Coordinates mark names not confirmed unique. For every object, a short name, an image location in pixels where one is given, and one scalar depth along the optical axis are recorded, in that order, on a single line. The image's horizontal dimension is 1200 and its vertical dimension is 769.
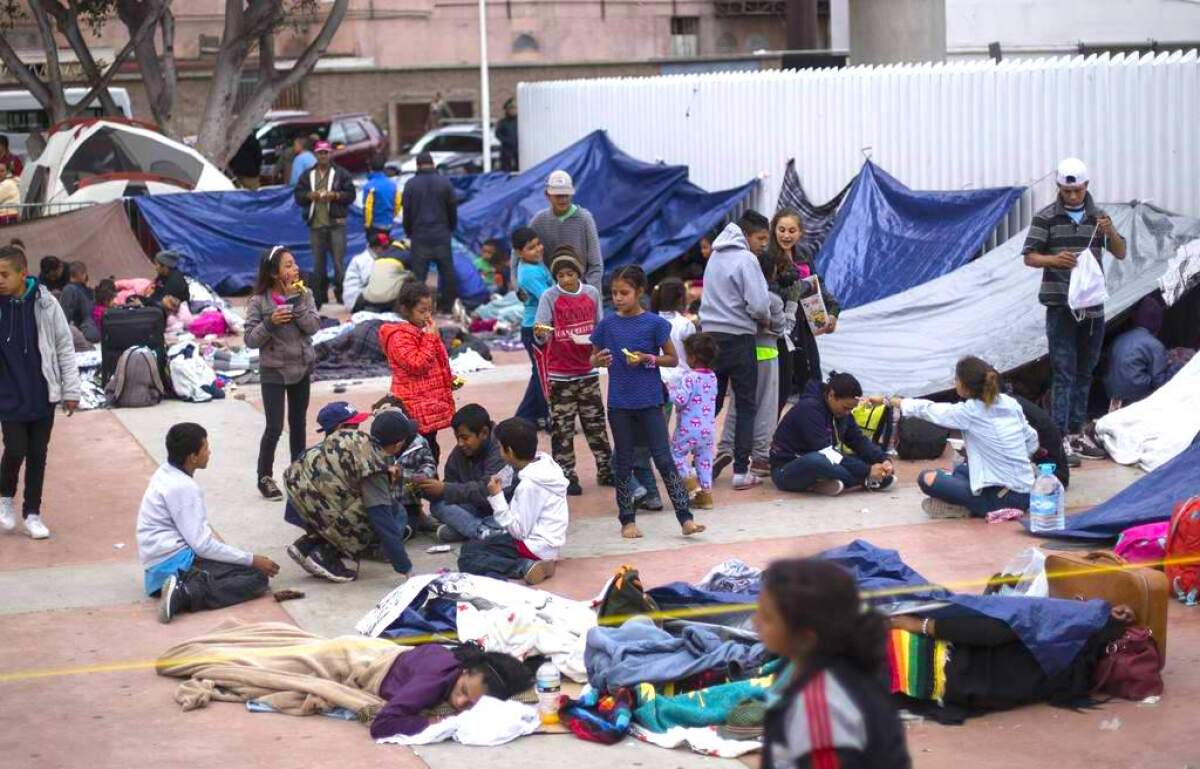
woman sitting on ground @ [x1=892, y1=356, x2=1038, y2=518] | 9.88
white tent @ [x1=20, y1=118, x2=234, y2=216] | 22.92
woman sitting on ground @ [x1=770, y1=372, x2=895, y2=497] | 10.76
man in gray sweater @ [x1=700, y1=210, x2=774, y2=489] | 10.81
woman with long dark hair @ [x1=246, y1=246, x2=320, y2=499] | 10.48
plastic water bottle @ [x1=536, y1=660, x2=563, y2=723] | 7.13
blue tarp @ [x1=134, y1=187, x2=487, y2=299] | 21.14
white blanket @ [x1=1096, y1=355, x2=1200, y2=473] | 11.23
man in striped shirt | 11.38
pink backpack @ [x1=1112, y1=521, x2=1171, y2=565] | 8.85
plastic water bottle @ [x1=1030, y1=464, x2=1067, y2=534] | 9.56
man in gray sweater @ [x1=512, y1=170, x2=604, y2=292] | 12.65
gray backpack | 14.23
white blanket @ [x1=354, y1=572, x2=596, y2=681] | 7.62
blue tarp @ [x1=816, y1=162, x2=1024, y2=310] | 14.58
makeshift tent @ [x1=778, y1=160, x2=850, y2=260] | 16.31
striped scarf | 7.00
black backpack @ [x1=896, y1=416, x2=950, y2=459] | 11.86
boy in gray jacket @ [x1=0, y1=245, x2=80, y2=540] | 9.92
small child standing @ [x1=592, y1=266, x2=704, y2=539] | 9.84
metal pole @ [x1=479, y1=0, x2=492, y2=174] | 30.34
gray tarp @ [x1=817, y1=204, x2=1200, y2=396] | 12.62
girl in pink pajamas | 10.48
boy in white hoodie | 9.03
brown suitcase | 7.29
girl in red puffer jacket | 10.19
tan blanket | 7.30
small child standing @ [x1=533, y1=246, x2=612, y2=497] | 10.53
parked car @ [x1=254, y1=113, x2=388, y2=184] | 35.19
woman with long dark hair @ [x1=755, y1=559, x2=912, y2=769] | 3.87
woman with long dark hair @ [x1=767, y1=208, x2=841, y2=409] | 11.52
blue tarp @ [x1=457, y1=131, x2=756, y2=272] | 19.00
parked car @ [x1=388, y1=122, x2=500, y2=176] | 35.22
